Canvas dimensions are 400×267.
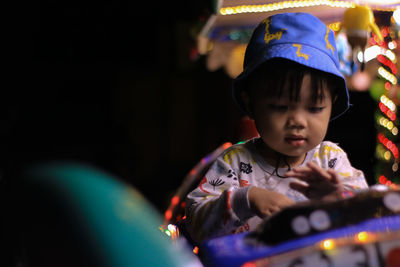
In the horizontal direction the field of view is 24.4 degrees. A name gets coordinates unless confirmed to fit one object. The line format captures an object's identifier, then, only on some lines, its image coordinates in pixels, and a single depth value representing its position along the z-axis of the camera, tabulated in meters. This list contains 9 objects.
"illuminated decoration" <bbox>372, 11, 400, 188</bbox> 1.45
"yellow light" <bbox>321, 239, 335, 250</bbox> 0.98
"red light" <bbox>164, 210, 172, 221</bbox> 1.43
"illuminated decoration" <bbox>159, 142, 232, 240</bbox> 1.42
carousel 0.98
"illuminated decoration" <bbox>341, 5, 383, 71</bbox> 1.55
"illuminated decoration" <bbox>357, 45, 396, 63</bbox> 1.61
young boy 1.16
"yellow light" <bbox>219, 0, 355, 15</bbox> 1.77
